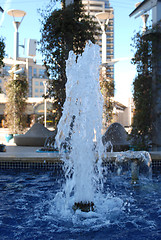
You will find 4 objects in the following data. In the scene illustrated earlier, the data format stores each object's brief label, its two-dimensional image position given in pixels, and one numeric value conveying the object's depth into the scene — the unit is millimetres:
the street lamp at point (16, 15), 16392
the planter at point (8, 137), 13606
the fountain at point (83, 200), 3047
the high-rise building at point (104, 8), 78188
